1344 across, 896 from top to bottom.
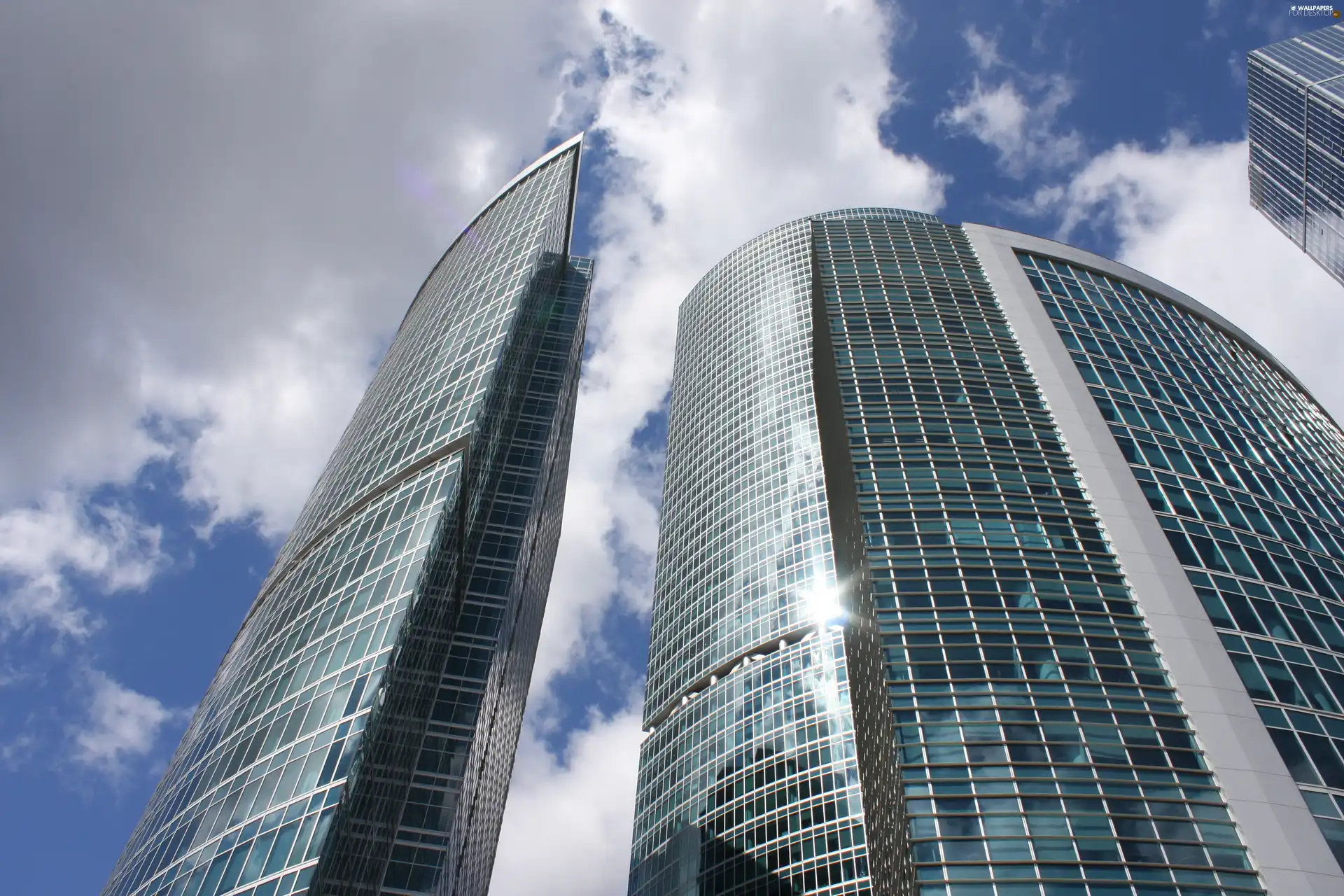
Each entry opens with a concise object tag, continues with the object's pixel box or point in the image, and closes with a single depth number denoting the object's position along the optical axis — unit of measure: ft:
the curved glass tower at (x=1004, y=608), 126.21
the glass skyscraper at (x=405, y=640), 152.56
